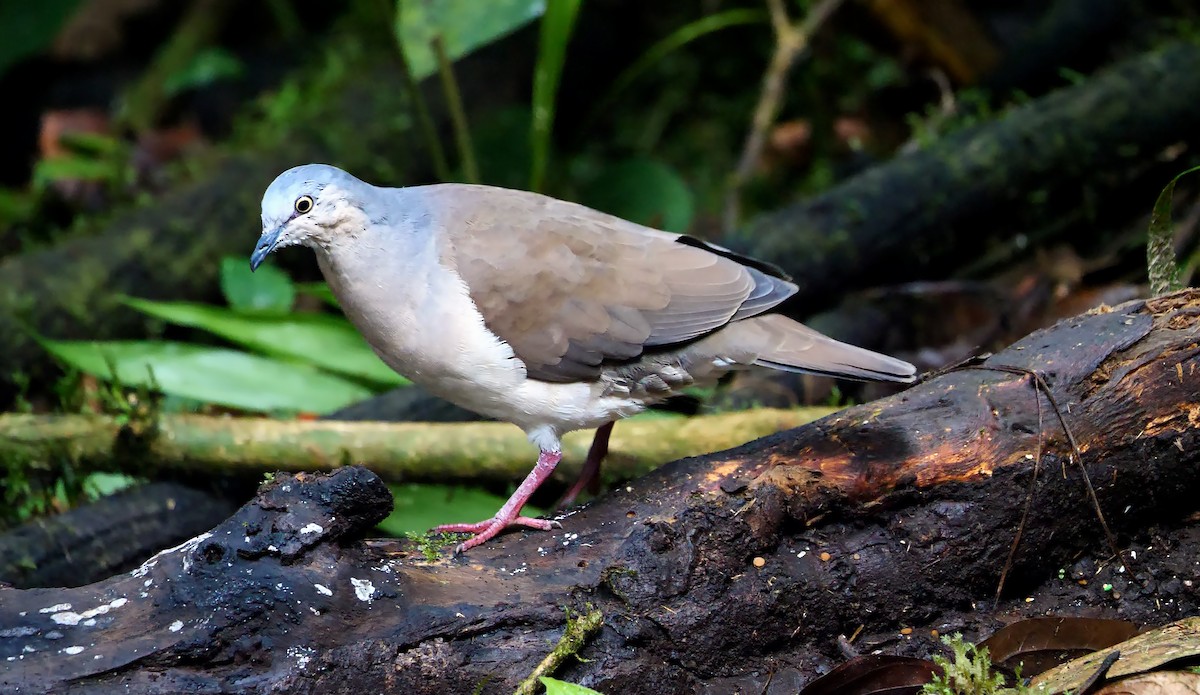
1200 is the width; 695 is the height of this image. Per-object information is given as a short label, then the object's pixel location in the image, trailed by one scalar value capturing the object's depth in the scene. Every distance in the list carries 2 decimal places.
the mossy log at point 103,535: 8.45
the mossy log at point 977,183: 12.01
